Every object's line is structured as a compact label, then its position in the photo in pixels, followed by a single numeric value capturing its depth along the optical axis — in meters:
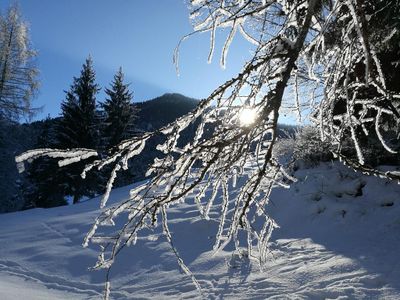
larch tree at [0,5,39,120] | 20.67
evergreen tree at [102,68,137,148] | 23.41
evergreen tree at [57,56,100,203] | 20.11
